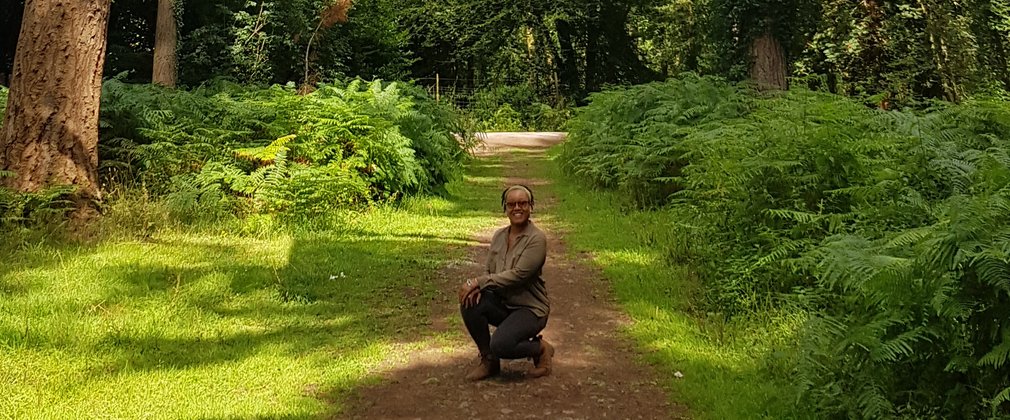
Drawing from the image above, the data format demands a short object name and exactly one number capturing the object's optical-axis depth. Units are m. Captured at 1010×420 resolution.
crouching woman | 5.74
